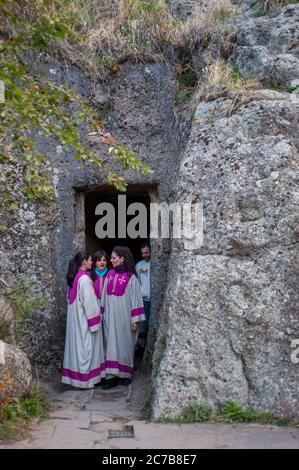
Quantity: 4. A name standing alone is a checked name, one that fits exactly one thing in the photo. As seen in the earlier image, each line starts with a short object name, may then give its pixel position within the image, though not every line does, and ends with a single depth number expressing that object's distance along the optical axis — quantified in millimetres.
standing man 8273
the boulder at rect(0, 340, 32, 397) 5359
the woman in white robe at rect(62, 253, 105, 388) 7188
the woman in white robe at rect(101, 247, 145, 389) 7434
